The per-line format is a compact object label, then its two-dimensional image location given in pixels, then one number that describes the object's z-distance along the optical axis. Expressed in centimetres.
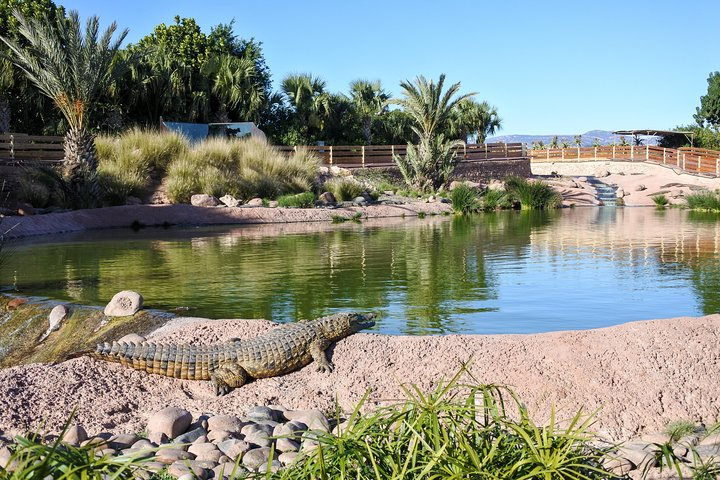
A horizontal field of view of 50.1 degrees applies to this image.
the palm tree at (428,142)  3116
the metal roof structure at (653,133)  5128
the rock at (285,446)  468
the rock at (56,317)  794
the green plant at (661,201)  3103
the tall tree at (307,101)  4184
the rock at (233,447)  455
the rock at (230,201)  2375
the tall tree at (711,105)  6175
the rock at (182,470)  407
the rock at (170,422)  495
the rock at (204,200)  2344
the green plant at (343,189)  2767
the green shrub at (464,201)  2655
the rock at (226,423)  507
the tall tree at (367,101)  4456
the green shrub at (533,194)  2936
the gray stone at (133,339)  688
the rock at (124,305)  796
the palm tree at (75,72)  2186
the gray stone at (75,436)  486
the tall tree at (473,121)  5109
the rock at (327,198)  2608
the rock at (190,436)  479
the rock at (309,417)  505
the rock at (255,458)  437
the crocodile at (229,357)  619
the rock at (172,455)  427
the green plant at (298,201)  2422
